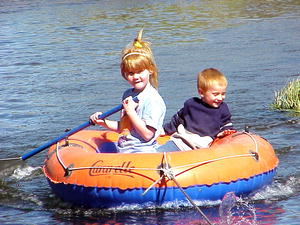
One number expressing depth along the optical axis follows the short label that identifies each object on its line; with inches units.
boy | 542.6
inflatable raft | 490.9
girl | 522.9
